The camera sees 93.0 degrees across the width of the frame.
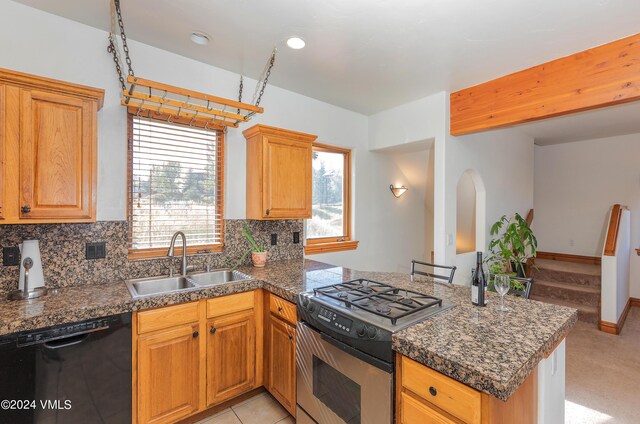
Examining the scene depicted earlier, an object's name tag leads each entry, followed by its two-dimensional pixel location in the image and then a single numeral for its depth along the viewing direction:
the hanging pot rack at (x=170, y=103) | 1.90
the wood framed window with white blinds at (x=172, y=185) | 2.36
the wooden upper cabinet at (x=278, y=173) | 2.65
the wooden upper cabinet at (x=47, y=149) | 1.60
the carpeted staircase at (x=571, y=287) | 4.07
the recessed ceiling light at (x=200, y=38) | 2.17
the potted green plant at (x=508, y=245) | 4.00
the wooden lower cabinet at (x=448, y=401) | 1.06
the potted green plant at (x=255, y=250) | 2.75
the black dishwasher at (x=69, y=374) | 1.45
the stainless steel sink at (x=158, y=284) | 2.18
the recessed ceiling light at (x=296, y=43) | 2.21
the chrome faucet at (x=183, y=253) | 2.30
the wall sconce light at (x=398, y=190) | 4.19
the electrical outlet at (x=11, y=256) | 1.82
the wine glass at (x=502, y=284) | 1.57
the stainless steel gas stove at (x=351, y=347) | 1.37
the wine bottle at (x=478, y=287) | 1.64
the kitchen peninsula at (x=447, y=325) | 1.06
